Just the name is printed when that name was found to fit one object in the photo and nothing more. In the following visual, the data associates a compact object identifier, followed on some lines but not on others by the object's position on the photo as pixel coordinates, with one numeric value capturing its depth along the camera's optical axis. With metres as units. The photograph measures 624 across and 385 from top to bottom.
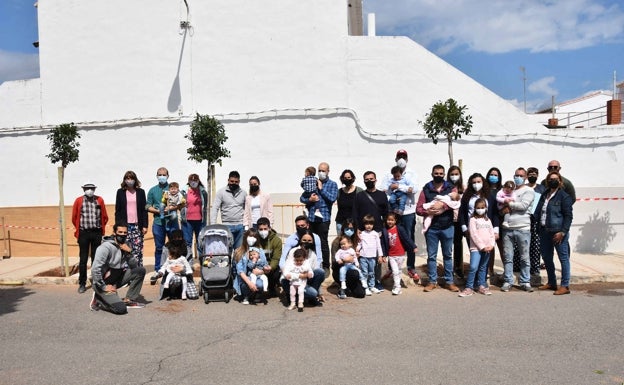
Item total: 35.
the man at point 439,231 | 8.65
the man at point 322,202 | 9.15
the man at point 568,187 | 9.38
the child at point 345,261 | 8.24
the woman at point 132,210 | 9.59
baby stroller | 8.16
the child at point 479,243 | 8.27
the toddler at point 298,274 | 7.70
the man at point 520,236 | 8.49
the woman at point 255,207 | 9.29
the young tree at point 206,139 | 10.31
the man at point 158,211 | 9.72
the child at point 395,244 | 8.65
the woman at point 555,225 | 8.17
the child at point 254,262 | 8.16
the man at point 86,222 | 9.23
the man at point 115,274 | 7.65
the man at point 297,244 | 7.89
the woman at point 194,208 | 9.86
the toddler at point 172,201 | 9.66
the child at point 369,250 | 8.47
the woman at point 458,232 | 9.27
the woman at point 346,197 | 8.97
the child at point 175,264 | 8.24
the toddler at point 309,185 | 9.21
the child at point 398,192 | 9.27
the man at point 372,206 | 8.77
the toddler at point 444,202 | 8.62
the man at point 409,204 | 9.25
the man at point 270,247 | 8.30
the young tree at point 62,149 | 10.41
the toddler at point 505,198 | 8.62
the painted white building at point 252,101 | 14.15
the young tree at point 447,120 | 10.77
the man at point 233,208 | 9.45
